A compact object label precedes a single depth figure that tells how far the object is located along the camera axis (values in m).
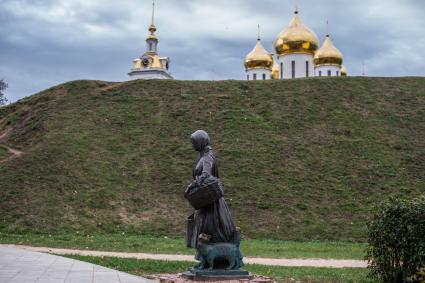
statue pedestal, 7.57
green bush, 8.14
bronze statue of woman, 7.80
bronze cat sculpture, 7.71
